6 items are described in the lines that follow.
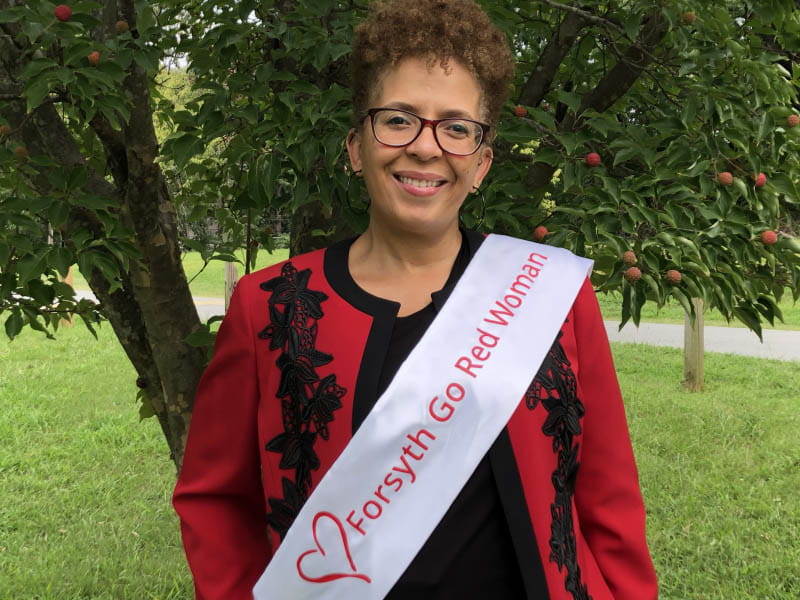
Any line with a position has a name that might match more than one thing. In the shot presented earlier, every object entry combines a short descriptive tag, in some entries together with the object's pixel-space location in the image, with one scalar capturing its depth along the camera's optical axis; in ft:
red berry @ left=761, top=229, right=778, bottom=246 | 6.39
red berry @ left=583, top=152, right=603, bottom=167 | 6.94
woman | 4.41
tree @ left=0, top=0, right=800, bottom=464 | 6.38
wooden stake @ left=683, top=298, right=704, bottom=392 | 24.13
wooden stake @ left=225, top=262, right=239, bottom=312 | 34.20
